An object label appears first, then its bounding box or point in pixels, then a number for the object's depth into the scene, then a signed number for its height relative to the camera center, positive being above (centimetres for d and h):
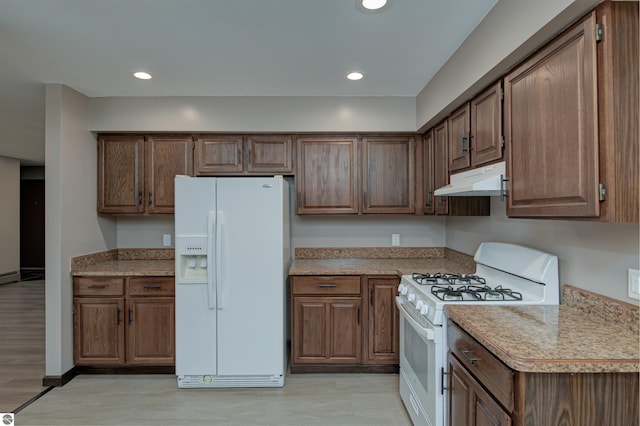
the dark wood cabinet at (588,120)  124 +35
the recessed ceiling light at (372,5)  180 +107
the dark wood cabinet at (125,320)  300 -88
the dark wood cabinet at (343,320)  299 -88
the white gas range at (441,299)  183 -46
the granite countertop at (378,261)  298 -46
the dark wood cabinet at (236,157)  333 +54
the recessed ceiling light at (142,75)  273 +109
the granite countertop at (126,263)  299 -46
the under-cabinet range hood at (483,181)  191 +19
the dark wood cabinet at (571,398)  118 -62
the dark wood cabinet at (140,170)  333 +42
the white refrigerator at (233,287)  277 -56
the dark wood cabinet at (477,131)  198 +52
